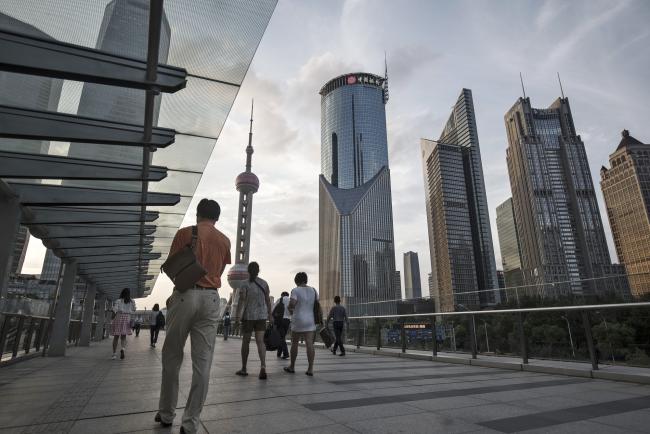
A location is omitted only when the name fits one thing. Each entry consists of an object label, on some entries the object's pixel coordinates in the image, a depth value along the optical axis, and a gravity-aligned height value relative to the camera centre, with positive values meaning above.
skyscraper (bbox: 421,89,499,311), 141.62 +41.08
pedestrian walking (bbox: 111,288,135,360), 9.72 +0.22
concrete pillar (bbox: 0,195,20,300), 6.24 +1.58
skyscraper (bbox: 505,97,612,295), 138.25 +47.95
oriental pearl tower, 94.06 +26.12
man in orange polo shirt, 2.97 -0.03
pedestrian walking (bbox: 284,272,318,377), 6.36 +0.14
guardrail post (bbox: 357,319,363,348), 13.08 -0.18
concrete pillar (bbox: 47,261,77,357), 10.99 +0.40
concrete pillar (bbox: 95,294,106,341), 22.83 +0.66
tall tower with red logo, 149.62 +52.73
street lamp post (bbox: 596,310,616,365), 6.09 -0.35
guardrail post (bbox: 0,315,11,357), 7.56 -0.09
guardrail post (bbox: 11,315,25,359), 8.51 -0.21
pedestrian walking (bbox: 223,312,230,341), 22.38 +0.18
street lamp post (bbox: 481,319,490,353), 8.39 -0.36
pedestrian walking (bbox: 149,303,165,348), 15.05 +0.17
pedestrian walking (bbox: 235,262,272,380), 6.11 +0.26
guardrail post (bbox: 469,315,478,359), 8.52 -0.19
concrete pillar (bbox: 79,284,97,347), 16.77 +0.43
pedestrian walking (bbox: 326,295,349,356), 10.80 +0.20
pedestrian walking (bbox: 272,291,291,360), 8.64 +0.19
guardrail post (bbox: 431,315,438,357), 9.42 -0.19
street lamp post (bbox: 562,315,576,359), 6.69 -0.25
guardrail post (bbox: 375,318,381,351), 11.84 -0.23
